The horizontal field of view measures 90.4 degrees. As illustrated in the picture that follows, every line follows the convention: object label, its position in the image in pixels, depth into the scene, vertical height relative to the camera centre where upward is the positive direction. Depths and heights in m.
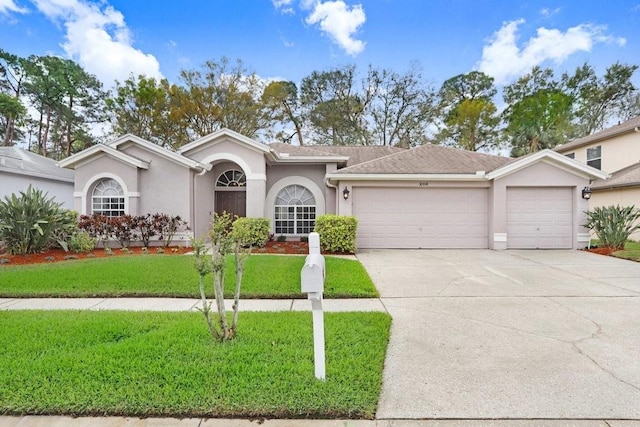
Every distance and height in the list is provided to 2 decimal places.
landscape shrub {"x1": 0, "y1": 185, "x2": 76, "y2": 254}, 9.45 -0.33
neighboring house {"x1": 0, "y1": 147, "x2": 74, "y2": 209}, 14.50 +1.83
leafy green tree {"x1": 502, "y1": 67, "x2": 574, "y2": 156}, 27.89 +8.74
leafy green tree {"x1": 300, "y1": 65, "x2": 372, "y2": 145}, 27.55 +8.65
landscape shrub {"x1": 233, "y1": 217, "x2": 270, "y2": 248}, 11.19 -0.64
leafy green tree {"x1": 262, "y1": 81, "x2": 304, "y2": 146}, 25.58 +8.90
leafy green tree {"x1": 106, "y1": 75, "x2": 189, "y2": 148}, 24.14 +7.77
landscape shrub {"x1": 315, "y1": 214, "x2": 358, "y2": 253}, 10.38 -0.71
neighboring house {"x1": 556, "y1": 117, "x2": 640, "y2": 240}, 14.32 +2.79
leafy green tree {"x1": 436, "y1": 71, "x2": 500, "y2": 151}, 28.75 +8.20
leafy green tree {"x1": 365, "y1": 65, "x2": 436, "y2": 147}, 27.48 +9.04
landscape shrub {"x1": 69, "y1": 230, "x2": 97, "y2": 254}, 10.34 -1.01
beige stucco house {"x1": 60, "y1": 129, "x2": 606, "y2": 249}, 11.31 +0.75
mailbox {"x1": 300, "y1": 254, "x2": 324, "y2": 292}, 2.55 -0.54
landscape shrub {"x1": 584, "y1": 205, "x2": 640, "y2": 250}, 10.72 -0.46
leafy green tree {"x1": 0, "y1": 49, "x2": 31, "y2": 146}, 27.03 +11.75
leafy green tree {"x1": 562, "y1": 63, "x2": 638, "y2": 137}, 26.81 +10.02
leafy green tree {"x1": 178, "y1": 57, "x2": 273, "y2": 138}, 24.38 +8.66
